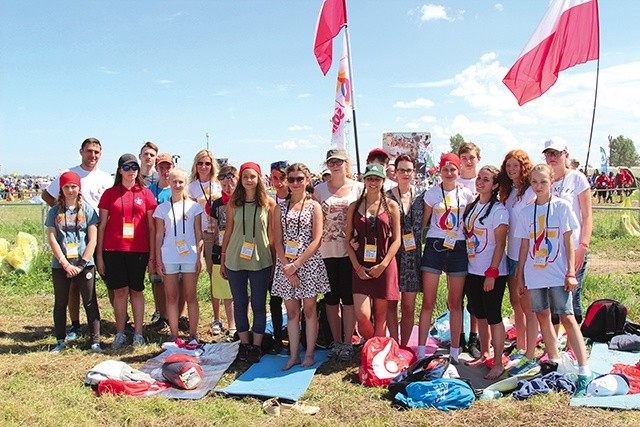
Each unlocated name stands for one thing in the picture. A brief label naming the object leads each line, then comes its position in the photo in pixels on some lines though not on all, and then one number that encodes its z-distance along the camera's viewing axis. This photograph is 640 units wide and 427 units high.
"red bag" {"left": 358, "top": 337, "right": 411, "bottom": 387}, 4.31
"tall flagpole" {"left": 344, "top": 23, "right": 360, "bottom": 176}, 6.88
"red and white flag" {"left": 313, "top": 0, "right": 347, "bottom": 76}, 7.85
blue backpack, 3.79
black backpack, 5.37
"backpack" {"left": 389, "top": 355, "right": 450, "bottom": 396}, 4.07
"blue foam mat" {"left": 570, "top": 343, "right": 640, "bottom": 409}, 3.69
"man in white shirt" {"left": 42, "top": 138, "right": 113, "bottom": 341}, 5.43
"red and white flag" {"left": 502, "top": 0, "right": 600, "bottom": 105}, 6.49
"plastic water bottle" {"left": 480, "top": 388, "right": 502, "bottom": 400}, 3.98
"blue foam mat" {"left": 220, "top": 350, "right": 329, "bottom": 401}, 4.16
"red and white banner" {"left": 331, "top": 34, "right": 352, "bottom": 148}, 8.20
